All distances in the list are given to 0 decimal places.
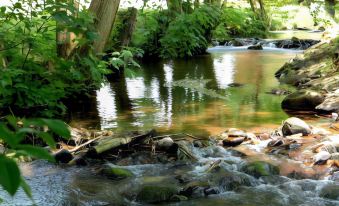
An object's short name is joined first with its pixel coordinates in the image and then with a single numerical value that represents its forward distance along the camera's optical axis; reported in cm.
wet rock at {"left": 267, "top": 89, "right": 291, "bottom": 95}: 1070
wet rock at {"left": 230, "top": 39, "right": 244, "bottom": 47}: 2550
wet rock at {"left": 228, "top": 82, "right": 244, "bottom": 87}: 1171
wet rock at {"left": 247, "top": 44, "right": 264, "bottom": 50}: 2344
